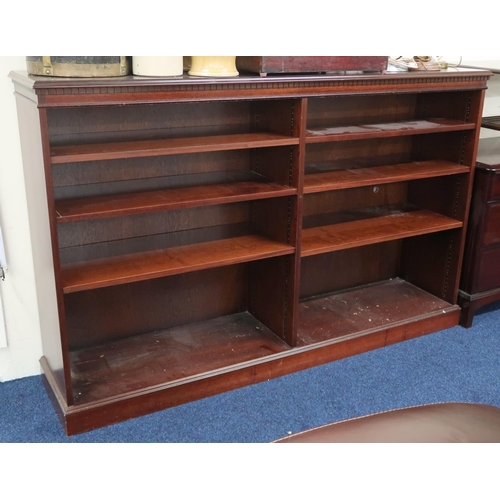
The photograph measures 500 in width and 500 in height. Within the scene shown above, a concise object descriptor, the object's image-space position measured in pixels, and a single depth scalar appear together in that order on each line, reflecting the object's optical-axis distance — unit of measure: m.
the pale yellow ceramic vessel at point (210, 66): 1.65
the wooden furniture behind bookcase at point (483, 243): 2.24
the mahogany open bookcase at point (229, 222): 1.67
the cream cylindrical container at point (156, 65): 1.57
